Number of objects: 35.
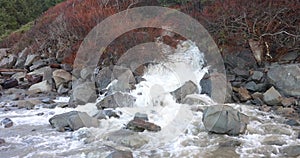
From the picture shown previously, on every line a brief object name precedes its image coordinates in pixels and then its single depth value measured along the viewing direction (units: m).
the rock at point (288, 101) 9.16
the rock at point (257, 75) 10.41
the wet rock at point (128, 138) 6.58
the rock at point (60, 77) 12.73
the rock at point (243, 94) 9.86
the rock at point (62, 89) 12.05
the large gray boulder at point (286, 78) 9.62
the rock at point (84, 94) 10.25
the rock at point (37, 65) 14.82
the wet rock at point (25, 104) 10.30
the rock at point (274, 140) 6.52
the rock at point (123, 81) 10.59
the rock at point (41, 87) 12.41
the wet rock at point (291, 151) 5.88
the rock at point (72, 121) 7.69
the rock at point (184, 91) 10.12
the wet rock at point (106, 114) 8.48
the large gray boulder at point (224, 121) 7.04
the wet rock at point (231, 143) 6.44
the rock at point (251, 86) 10.17
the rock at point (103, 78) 11.48
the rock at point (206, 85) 10.31
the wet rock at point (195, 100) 9.73
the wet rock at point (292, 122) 7.69
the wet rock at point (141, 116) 8.18
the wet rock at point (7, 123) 8.23
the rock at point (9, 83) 13.31
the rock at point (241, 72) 10.82
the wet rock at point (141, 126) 7.49
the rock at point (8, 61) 16.58
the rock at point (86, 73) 12.39
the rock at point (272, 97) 9.32
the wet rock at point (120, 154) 5.65
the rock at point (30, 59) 15.54
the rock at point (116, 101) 9.51
